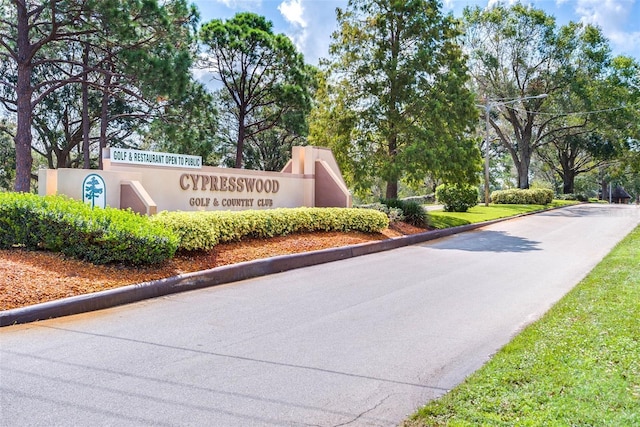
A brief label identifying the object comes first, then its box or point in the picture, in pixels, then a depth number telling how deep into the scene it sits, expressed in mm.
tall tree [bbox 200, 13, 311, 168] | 29188
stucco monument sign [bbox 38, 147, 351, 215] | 10961
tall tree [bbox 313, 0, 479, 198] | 18562
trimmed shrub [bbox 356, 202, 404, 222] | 17141
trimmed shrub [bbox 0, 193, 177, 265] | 7949
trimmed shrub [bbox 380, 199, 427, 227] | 18109
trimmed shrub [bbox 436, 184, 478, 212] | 26281
